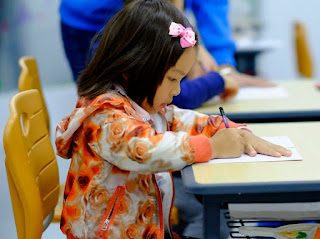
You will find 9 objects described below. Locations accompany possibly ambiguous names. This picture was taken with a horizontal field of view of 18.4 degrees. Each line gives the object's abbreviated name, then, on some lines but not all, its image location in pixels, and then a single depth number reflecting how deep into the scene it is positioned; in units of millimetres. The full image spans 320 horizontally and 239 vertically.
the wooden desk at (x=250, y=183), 1501
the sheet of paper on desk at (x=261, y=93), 2195
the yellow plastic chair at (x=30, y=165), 1602
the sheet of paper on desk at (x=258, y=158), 1612
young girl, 1590
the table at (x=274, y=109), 2002
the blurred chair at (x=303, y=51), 4256
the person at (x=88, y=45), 2056
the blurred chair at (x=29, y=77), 2020
